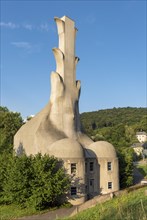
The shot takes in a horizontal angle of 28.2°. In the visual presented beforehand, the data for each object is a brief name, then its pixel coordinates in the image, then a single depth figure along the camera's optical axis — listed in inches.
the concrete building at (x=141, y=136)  5319.9
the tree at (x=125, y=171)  1540.4
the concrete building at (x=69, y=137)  1259.2
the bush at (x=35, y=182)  1106.1
